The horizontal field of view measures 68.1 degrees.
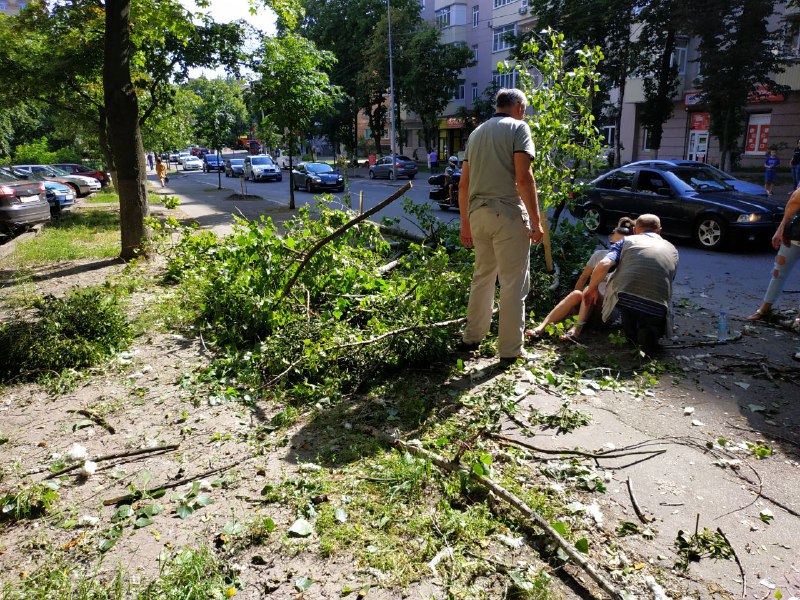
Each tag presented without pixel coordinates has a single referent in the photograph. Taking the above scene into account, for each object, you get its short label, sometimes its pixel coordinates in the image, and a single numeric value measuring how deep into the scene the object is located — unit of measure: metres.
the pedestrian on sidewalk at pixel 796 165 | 18.84
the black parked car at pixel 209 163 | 55.59
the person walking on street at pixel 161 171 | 30.61
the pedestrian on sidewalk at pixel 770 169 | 20.50
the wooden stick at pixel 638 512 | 3.06
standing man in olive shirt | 4.70
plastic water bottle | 5.79
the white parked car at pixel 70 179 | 26.55
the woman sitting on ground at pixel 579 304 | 5.75
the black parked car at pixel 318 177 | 28.59
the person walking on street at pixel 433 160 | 42.28
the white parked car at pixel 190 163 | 62.91
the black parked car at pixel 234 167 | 46.90
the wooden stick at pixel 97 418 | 4.22
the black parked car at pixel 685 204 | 10.52
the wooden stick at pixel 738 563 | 2.60
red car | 30.88
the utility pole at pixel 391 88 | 35.75
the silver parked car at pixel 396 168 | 38.52
